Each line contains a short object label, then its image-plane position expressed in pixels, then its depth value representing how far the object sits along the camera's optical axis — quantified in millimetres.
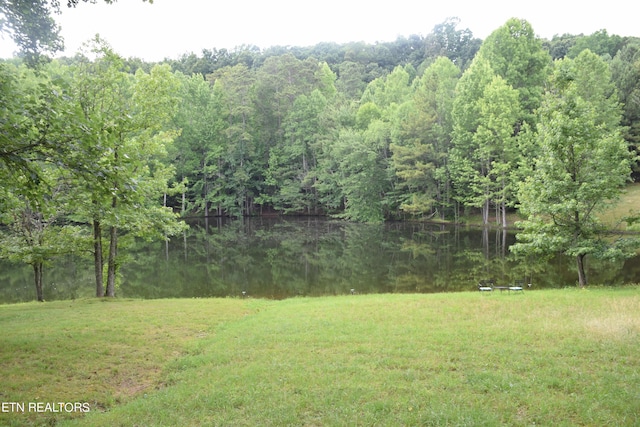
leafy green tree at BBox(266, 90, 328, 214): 62612
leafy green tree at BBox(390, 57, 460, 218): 48531
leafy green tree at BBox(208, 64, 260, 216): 63744
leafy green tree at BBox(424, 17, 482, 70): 112250
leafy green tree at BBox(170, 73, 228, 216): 62625
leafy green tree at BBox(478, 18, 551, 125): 44594
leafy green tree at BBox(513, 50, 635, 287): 15953
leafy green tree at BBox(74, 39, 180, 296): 15398
